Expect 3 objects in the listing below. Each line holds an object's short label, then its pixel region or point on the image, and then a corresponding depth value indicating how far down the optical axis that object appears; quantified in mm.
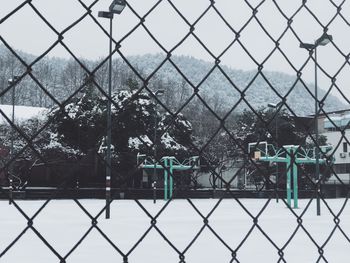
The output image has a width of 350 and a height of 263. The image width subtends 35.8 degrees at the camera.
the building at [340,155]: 42250
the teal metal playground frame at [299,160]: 17609
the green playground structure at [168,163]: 21497
